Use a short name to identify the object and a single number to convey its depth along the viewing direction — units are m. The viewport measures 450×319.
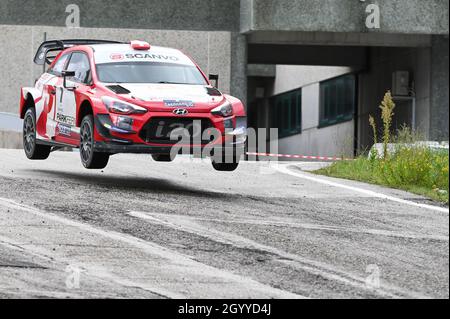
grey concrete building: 34.09
